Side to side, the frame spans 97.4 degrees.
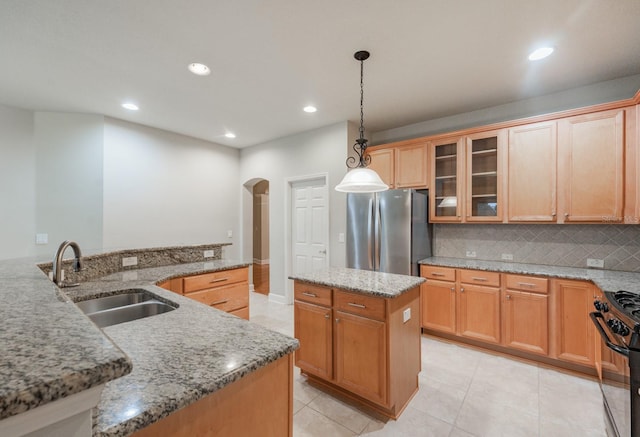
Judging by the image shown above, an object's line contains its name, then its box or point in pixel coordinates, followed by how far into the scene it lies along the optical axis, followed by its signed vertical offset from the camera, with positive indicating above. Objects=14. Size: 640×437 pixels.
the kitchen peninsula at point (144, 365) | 0.45 -0.47
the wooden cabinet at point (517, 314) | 2.50 -0.96
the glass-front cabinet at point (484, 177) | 3.11 +0.48
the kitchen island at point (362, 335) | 1.92 -0.87
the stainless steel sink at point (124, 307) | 1.70 -0.57
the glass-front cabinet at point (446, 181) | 3.34 +0.46
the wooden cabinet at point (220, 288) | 2.45 -0.66
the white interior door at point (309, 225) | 4.32 -0.11
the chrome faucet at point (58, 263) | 1.57 -0.25
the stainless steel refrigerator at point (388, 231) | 3.28 -0.15
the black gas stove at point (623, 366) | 1.40 -0.76
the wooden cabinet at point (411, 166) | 3.55 +0.67
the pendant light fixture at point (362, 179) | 2.19 +0.31
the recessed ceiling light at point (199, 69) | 2.59 +1.41
